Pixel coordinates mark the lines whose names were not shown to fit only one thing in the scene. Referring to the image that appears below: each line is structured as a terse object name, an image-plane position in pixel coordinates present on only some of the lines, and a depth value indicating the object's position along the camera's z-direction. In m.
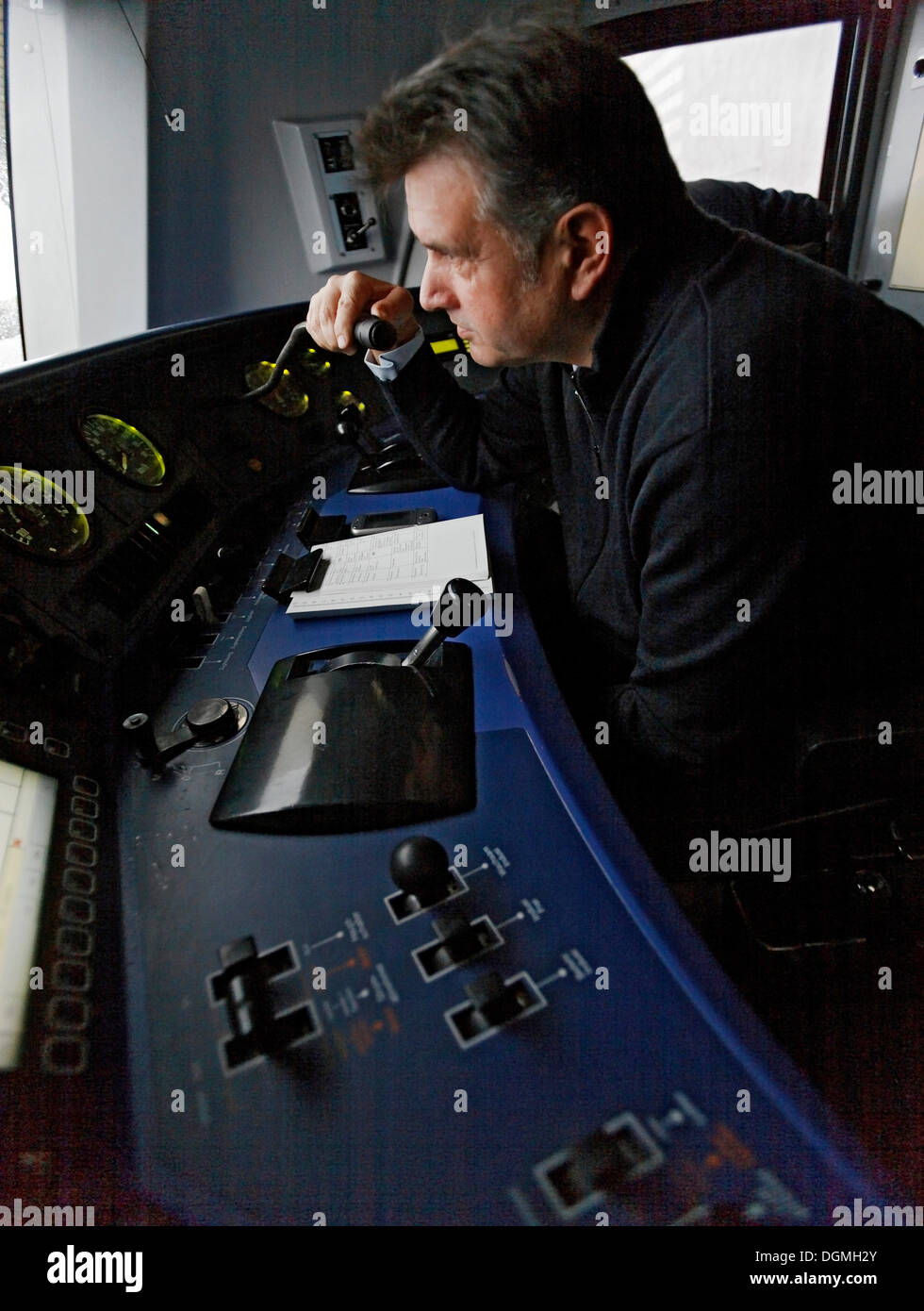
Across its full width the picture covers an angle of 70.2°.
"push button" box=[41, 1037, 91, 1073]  0.50
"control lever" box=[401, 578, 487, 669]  0.81
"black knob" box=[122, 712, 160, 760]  0.76
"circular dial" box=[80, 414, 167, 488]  1.02
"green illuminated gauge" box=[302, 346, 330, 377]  1.62
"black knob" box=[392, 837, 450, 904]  0.55
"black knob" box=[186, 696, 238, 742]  0.78
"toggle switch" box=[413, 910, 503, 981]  0.53
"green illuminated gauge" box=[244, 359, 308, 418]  1.48
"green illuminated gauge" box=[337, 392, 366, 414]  1.69
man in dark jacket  0.69
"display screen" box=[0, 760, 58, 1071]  0.51
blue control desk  0.42
